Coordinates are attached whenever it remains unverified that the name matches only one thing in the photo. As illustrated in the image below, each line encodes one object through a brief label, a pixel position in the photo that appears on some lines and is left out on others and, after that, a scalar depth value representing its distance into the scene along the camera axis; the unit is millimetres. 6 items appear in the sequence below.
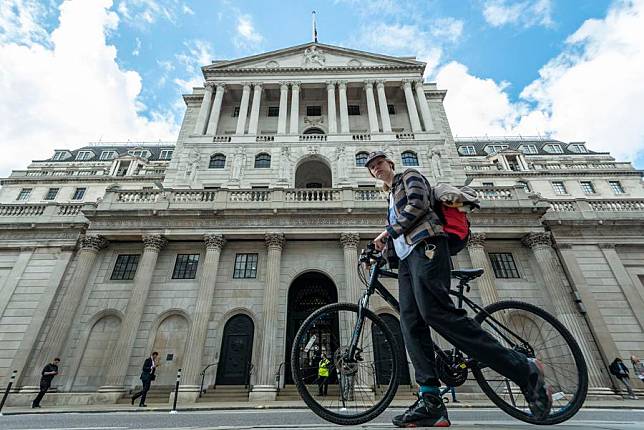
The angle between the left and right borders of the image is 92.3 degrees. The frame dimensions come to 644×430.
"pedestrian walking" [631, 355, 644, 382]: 13719
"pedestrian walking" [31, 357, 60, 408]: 12184
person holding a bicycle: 2521
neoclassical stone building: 14586
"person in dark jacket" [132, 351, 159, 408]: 11500
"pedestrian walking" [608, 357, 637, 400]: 13484
